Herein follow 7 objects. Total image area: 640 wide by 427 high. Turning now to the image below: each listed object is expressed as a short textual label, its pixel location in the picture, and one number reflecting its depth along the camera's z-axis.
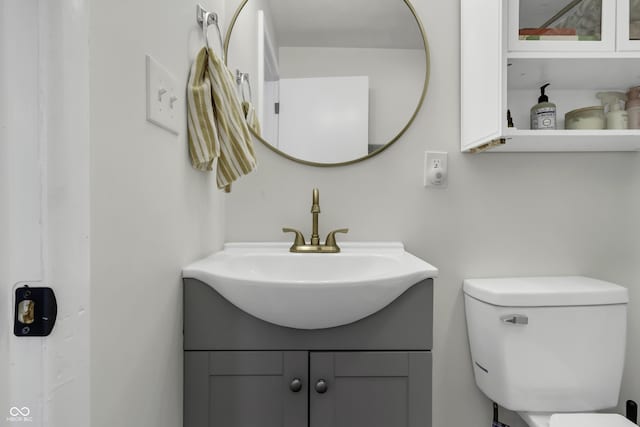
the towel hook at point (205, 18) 1.06
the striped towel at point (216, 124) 1.00
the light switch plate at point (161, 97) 0.75
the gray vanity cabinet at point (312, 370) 0.91
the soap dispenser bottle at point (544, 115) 1.23
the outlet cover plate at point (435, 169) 1.36
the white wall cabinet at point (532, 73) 1.11
